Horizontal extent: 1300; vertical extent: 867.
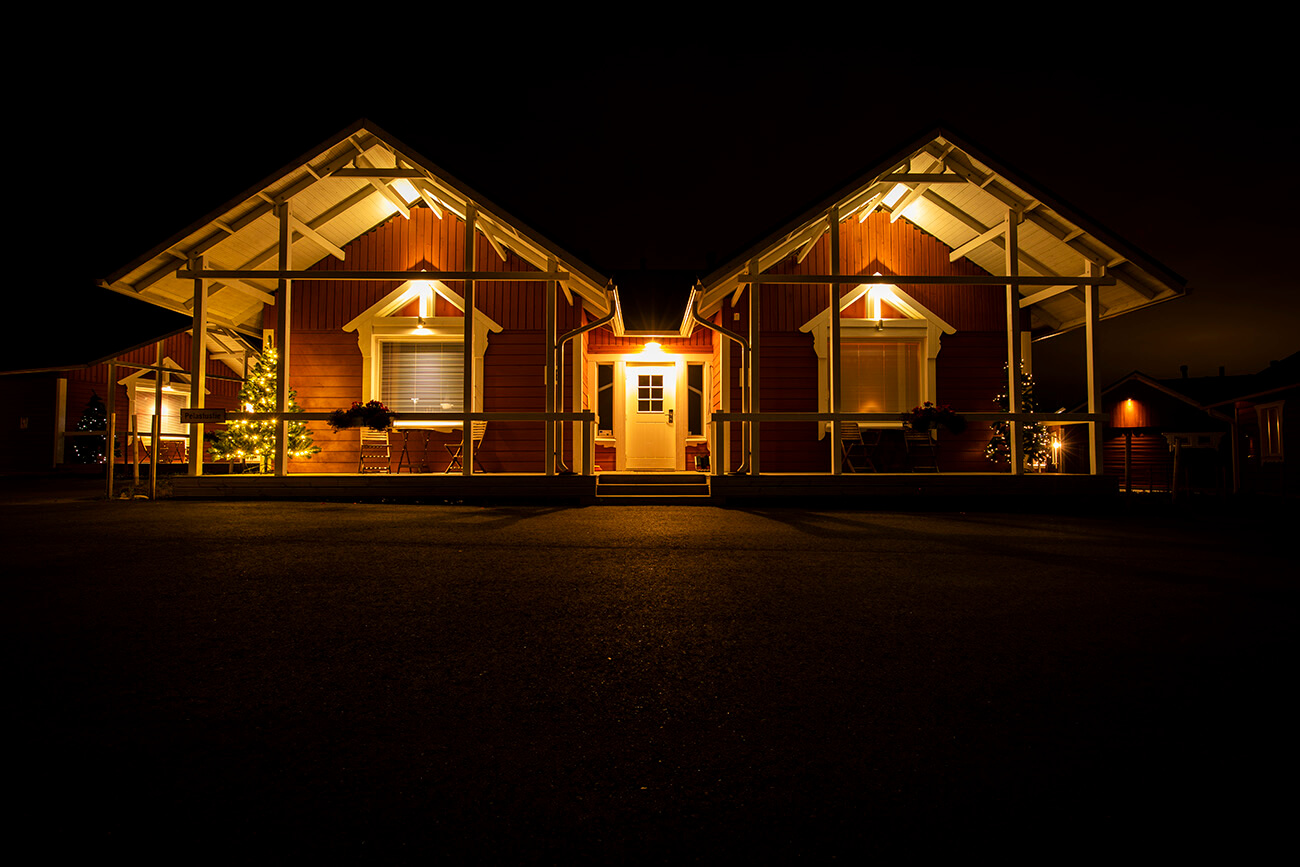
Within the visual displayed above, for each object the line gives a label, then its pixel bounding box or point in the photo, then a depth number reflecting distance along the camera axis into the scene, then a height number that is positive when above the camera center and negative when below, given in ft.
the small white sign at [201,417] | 30.63 +1.78
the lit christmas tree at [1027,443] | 38.34 +0.70
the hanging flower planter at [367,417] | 32.19 +1.85
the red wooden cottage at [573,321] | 36.58 +7.56
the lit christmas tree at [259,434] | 36.22 +1.24
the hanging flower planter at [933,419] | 31.37 +1.64
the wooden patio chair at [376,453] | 36.96 +0.23
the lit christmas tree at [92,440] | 66.80 +1.71
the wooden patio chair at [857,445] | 36.37 +0.59
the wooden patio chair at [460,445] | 37.99 +0.64
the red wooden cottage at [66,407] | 68.13 +5.02
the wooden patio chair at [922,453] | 36.40 +0.16
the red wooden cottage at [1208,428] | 39.01 +2.57
